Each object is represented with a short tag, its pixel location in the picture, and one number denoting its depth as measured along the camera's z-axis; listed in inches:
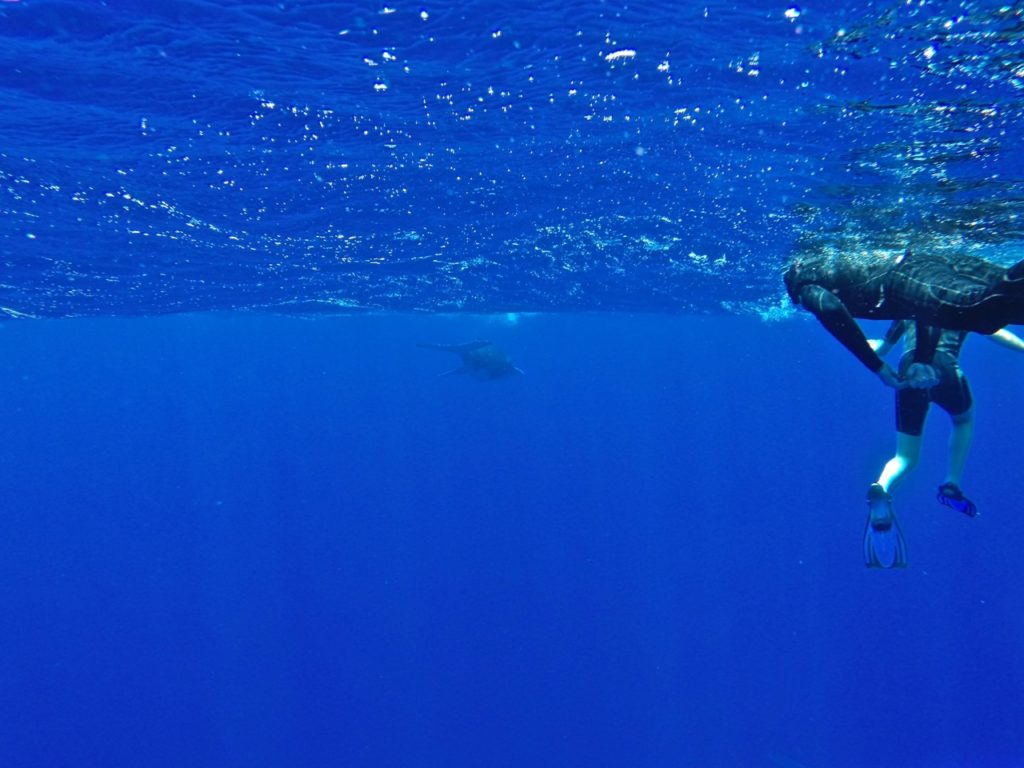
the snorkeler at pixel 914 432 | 306.2
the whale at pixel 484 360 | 1174.3
